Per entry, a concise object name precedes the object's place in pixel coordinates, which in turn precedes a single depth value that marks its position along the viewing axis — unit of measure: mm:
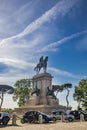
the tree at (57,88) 35611
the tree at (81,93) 29006
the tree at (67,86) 34101
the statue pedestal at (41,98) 20532
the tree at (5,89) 34619
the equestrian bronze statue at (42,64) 22859
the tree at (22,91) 33524
